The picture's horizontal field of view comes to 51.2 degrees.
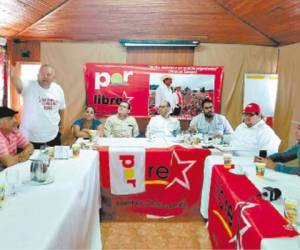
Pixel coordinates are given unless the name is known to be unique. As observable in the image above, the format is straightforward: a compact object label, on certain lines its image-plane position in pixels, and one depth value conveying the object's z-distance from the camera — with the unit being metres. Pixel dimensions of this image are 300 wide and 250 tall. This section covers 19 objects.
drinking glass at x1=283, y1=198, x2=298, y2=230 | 1.48
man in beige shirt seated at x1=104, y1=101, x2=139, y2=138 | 3.93
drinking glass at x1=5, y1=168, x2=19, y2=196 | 1.73
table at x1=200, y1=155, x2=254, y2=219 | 2.61
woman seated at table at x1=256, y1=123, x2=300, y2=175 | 2.34
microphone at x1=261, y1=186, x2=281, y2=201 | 1.78
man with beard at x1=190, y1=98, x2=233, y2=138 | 3.99
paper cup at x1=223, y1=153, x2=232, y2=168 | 2.49
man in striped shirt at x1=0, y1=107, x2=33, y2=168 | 2.29
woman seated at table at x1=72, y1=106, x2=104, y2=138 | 3.97
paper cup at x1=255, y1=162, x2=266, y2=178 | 2.20
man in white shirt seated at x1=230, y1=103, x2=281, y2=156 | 2.97
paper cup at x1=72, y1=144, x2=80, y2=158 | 2.63
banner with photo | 4.54
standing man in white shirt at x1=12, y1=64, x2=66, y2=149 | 3.06
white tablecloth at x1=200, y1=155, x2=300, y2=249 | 1.34
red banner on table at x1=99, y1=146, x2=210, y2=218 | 3.10
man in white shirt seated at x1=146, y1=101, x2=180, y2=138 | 3.98
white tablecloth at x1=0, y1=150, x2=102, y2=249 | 1.30
